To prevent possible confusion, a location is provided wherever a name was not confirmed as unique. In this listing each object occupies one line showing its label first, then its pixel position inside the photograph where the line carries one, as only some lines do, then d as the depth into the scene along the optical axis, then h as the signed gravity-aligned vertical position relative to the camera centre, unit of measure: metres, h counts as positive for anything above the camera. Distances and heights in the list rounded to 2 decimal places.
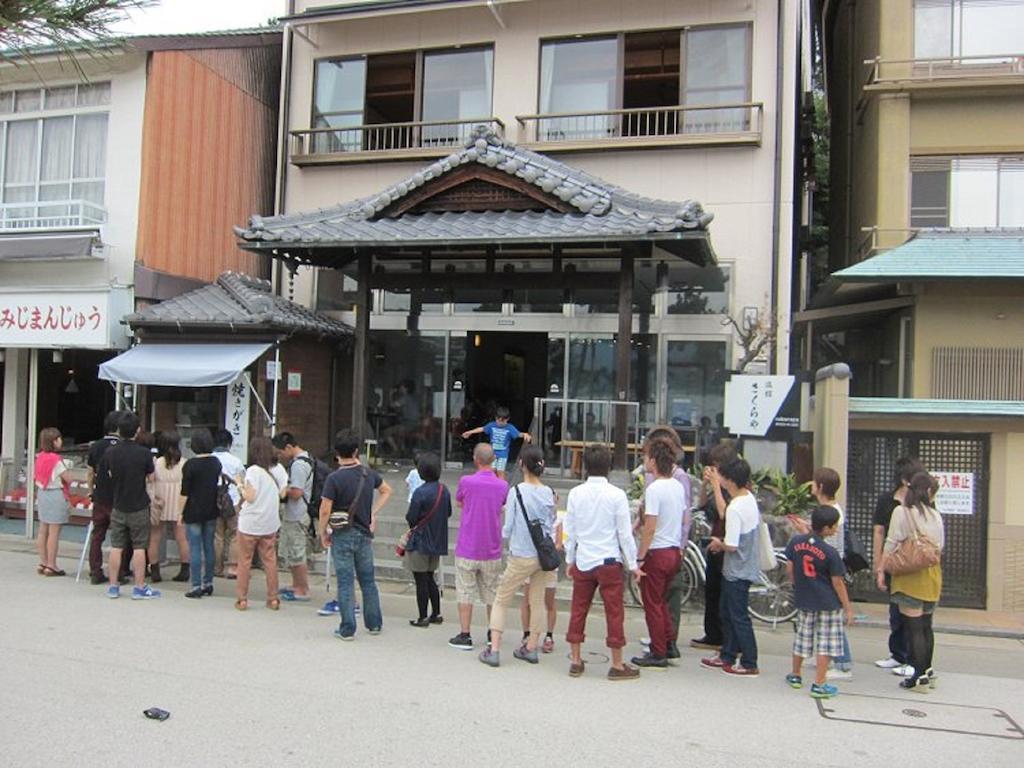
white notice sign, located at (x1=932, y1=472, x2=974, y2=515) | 9.09 -0.75
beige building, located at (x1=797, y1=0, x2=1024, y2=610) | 12.62 +3.89
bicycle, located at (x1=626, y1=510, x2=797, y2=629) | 8.27 -1.75
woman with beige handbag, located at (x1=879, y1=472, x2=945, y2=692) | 6.16 -1.11
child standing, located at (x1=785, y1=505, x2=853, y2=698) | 5.97 -1.29
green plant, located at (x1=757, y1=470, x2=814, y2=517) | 9.44 -0.86
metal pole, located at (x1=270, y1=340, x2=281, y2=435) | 12.21 +0.37
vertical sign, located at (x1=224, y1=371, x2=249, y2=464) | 12.27 -0.17
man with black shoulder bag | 7.06 -1.10
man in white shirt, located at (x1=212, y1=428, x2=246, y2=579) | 9.27 -1.59
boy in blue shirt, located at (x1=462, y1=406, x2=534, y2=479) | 11.16 -0.29
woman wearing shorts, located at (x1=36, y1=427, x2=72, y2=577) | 9.48 -1.29
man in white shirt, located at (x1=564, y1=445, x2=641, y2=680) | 6.14 -1.06
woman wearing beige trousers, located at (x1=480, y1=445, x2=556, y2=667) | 6.50 -1.12
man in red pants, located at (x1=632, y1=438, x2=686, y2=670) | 6.48 -1.06
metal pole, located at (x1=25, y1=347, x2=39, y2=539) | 11.96 -0.84
